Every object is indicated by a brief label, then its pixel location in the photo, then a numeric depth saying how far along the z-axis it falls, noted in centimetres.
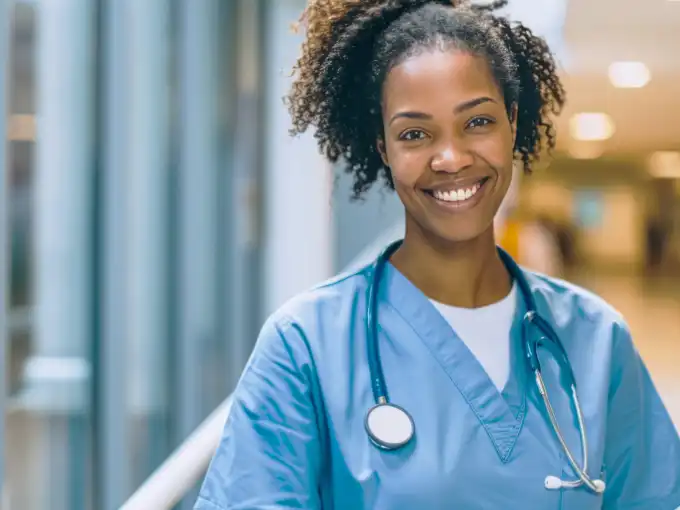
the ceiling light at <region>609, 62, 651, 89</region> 469
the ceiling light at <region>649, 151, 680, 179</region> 1179
